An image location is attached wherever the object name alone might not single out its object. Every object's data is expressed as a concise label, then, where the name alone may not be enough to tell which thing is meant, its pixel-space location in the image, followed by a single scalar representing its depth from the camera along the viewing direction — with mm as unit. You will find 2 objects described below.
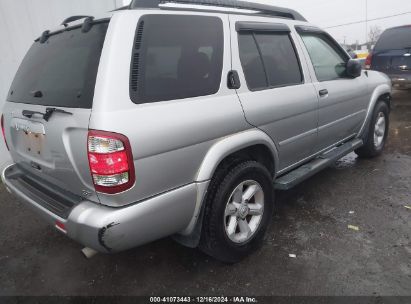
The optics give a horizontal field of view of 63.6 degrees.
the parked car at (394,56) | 7992
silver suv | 1887
